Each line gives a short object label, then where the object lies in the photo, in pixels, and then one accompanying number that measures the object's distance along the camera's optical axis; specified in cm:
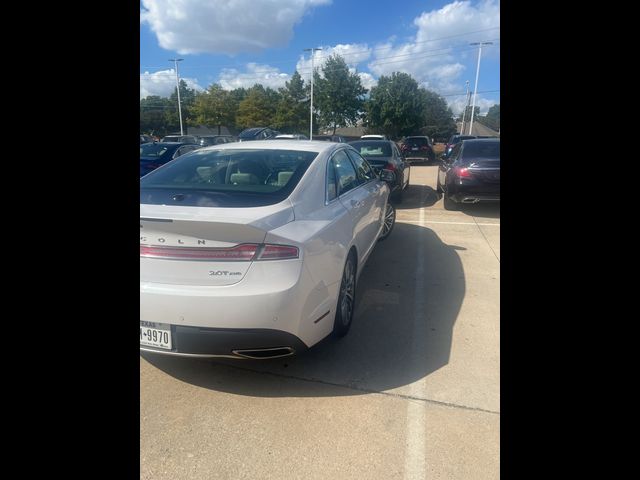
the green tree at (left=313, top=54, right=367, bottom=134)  5166
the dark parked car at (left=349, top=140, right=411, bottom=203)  922
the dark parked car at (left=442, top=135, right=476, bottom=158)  2042
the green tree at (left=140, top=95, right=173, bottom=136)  6318
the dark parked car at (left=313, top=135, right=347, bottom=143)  2376
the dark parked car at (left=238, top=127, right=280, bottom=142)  2582
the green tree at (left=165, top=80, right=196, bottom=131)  6322
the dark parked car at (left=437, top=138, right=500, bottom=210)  807
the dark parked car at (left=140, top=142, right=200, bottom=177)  1100
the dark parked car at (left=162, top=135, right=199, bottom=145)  2395
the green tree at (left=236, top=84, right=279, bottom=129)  5125
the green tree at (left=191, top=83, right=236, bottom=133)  5122
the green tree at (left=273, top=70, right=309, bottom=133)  5125
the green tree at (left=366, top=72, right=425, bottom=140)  4869
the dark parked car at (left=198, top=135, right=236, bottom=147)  2516
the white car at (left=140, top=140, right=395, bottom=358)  225
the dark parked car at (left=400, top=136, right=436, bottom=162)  2436
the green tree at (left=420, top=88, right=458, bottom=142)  7088
